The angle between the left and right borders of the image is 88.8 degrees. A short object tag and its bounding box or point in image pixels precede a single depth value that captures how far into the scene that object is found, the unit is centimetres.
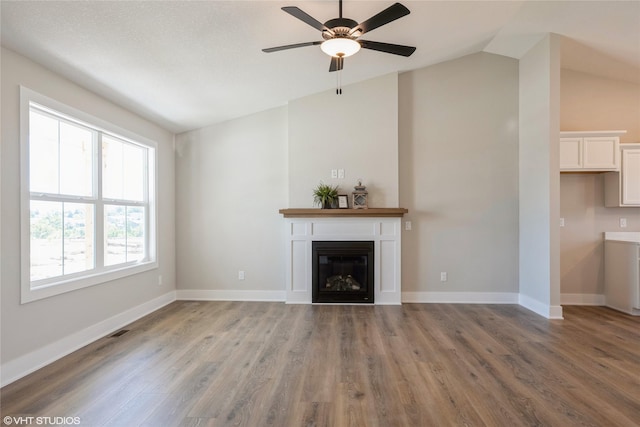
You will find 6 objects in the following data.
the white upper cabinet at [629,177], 427
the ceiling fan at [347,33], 231
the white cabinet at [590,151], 423
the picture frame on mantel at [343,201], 467
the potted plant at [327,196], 464
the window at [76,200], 271
